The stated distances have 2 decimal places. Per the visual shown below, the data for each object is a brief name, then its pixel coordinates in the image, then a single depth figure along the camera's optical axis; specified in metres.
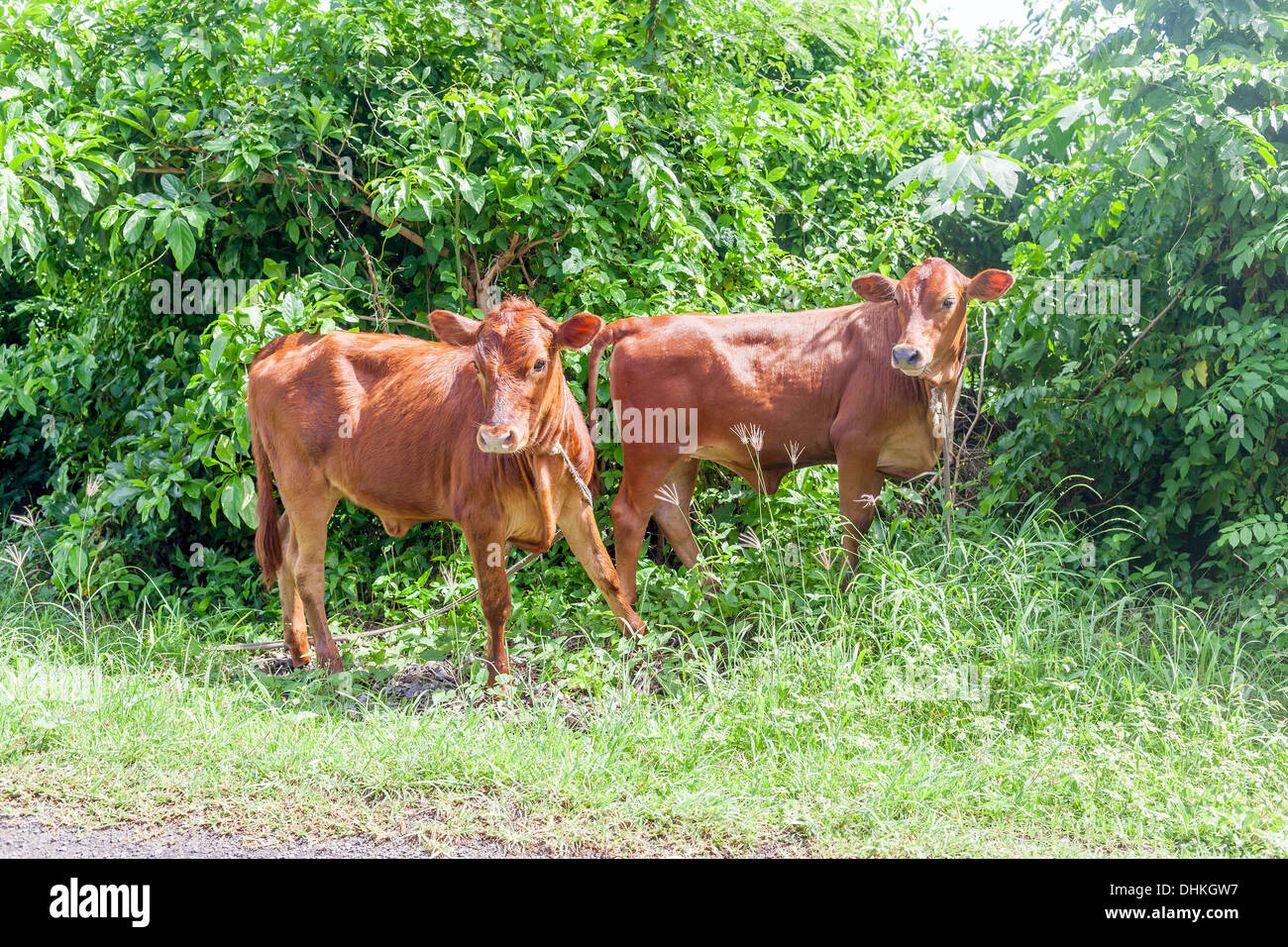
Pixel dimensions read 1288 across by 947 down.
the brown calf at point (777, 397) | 5.76
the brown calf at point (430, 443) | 4.75
